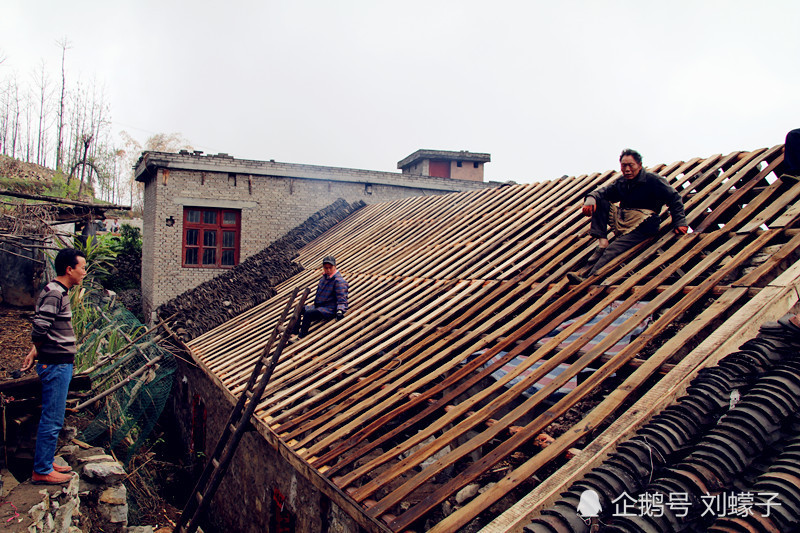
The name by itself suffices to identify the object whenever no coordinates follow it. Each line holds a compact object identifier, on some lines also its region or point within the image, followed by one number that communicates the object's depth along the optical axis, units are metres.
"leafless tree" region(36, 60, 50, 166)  35.06
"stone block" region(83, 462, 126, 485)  5.95
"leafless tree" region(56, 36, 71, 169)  33.87
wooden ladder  4.97
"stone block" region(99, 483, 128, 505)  5.91
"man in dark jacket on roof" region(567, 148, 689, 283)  4.66
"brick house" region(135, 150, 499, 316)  14.45
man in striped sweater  4.14
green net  8.20
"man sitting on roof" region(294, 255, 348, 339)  6.96
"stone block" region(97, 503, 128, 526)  5.83
